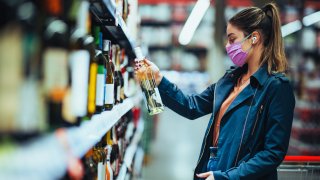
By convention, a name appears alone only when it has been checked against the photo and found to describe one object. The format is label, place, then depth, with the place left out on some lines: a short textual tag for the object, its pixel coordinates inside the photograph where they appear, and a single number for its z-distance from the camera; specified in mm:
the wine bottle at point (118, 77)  2249
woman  1802
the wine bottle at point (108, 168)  1985
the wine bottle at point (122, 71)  2520
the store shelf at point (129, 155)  2483
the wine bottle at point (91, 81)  1328
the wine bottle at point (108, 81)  1725
